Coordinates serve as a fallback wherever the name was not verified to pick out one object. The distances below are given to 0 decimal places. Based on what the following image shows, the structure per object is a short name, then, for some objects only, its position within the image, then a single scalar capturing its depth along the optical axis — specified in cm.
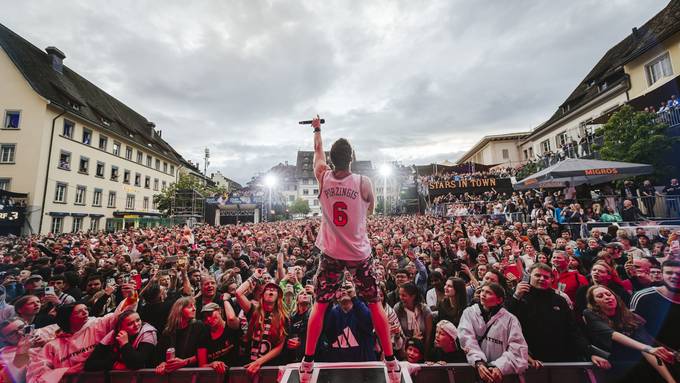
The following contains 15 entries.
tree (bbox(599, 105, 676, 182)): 1177
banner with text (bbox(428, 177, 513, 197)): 2580
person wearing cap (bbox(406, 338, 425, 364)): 393
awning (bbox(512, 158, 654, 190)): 1009
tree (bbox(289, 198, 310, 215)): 6612
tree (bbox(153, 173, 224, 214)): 3528
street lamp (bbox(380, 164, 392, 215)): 4478
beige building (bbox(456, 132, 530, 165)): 4098
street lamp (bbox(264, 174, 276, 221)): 4093
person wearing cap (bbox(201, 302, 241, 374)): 395
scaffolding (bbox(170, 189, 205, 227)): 3384
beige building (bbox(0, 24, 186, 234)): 2319
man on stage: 271
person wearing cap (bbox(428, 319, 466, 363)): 382
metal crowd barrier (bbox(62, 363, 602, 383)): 322
